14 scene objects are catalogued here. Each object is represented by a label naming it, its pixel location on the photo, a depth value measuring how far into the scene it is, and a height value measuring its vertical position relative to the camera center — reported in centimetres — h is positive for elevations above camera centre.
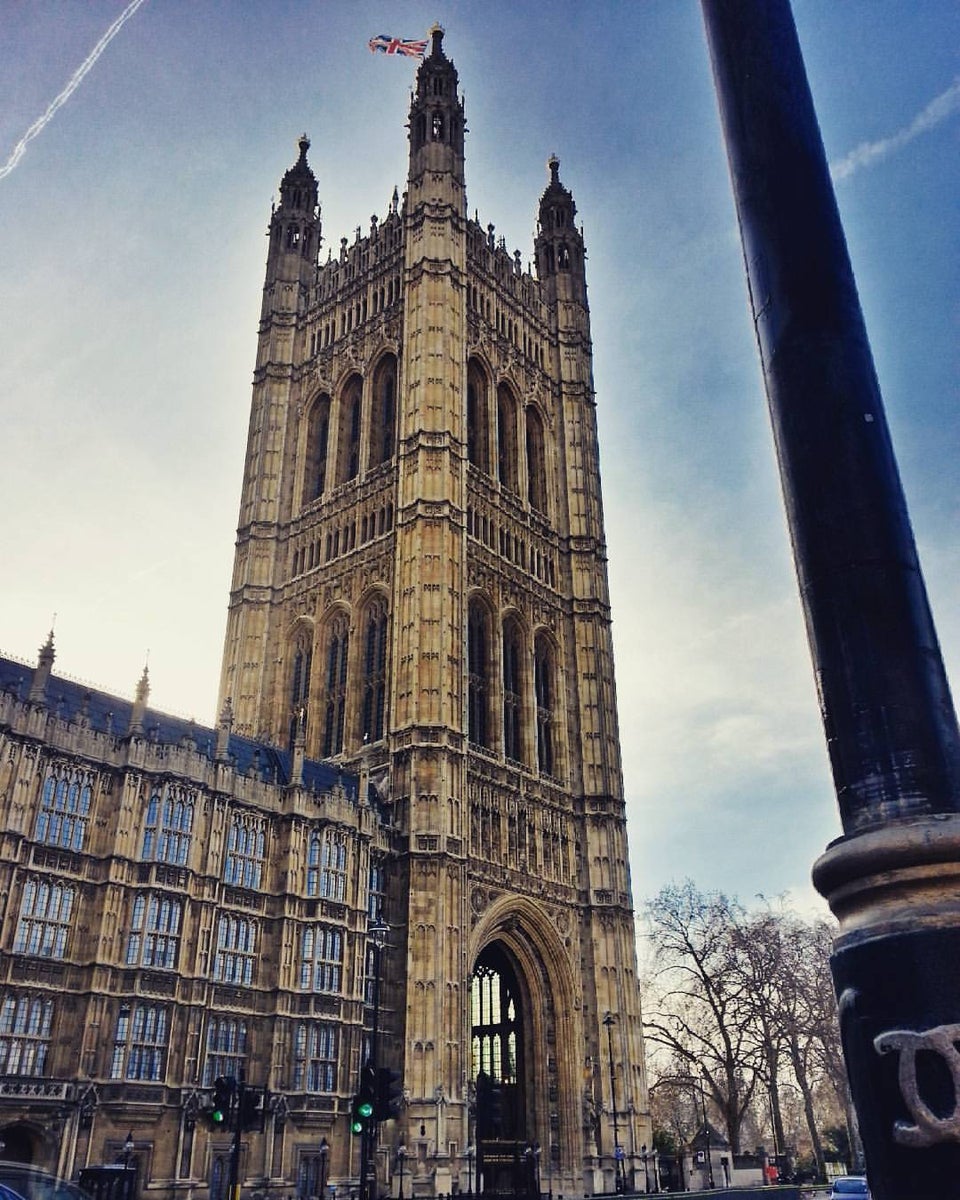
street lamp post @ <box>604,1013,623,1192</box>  3997 +109
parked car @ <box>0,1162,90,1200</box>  941 -36
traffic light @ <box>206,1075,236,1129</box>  1870 +59
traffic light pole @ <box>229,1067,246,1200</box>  1866 +21
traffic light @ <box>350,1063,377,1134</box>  1666 +57
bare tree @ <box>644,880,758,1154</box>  4906 +618
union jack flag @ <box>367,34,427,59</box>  4700 +4746
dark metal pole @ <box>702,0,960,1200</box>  389 +201
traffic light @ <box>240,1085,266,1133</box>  1880 +53
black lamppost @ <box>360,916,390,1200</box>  1738 +6
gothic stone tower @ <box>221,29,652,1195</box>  3969 +2152
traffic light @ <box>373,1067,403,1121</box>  1686 +64
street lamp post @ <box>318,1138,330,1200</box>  3247 -46
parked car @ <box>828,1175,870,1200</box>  2762 -137
